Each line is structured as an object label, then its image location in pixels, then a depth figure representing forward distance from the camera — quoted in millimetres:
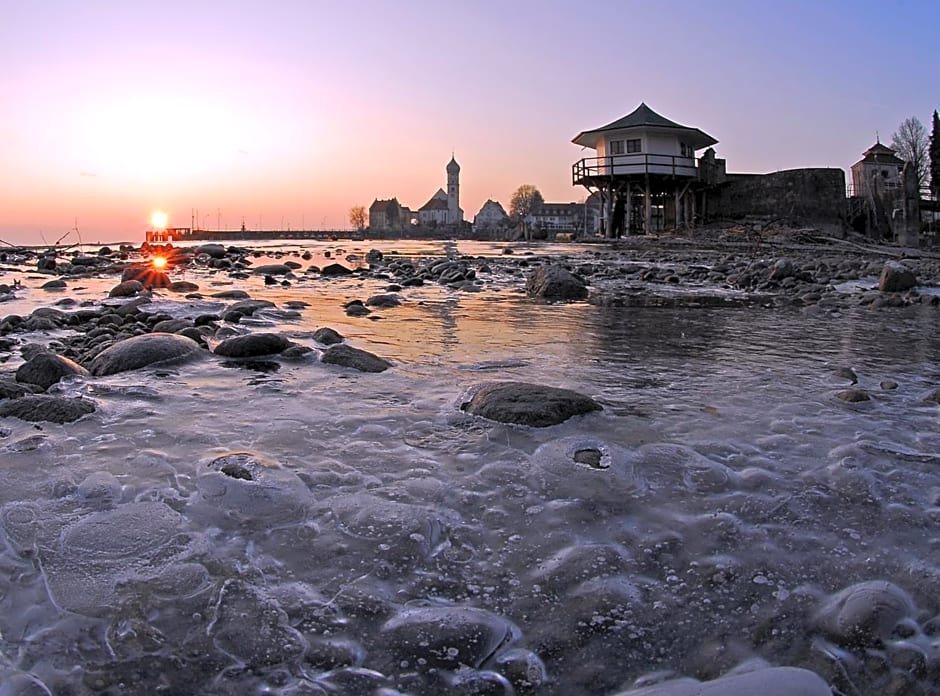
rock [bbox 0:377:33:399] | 4090
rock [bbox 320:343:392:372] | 5336
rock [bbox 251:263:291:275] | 16953
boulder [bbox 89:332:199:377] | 5055
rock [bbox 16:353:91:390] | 4516
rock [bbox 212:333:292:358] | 5699
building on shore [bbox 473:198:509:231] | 130375
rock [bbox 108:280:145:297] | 11508
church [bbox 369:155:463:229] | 137500
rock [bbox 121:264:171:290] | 13617
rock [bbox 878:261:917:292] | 11336
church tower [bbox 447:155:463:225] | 139250
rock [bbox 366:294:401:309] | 9791
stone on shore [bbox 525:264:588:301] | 11242
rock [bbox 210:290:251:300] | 11125
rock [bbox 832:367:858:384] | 4988
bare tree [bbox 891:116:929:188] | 67625
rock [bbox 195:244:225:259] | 26953
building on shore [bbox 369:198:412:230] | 137000
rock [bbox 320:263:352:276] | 16797
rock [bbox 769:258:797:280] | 13211
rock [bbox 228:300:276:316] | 8523
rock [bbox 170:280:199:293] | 12676
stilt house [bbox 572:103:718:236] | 35969
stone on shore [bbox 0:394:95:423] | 3795
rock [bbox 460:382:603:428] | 3877
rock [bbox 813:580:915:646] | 1888
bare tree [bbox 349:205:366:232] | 150875
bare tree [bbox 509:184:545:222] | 128750
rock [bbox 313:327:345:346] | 6454
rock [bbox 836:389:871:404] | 4336
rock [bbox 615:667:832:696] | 1588
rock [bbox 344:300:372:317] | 8938
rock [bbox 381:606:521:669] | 1806
